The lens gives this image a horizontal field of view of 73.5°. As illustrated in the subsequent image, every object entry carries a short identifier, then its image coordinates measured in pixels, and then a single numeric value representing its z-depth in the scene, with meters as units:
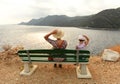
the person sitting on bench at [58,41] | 3.26
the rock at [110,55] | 4.14
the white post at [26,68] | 3.28
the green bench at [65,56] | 3.01
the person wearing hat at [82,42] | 3.34
